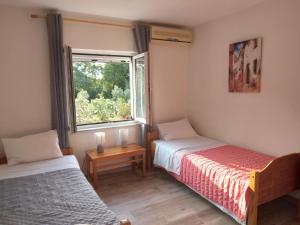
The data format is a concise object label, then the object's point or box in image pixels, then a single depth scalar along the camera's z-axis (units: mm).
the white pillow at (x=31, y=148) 2480
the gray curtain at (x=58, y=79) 2738
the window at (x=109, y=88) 3350
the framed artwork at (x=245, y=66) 2730
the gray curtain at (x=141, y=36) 3285
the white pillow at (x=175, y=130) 3455
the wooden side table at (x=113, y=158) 2896
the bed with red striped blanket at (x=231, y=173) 1950
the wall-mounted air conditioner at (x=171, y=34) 3420
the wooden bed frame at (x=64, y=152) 2604
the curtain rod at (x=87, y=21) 2702
